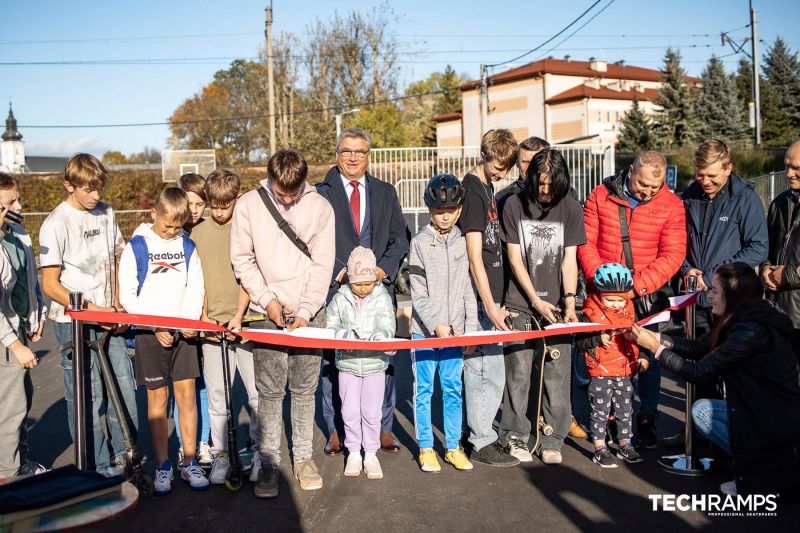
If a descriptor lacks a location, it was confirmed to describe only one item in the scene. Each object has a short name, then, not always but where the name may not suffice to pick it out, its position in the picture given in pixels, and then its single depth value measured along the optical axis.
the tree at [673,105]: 49.16
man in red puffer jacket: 5.50
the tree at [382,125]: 41.16
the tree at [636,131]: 49.06
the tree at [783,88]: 48.25
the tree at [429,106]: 64.12
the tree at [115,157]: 89.19
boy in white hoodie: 4.95
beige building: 63.75
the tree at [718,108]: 48.91
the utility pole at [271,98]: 32.54
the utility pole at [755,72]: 34.75
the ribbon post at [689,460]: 5.03
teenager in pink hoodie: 4.86
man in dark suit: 5.60
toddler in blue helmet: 5.30
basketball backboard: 35.19
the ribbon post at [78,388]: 4.50
